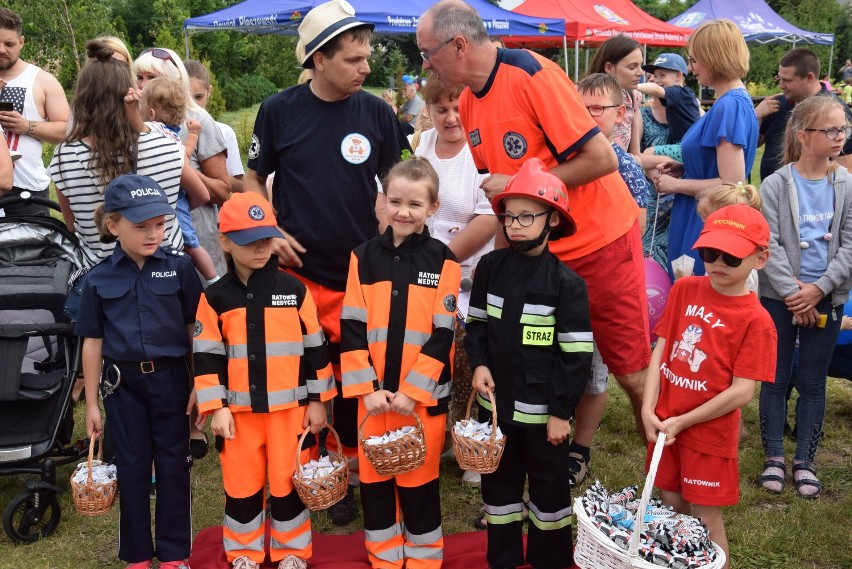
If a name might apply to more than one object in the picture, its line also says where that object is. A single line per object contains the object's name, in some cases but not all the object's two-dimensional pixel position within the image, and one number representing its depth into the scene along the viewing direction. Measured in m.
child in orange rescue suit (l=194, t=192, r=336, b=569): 3.36
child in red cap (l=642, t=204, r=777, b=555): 3.01
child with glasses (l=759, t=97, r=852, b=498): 4.05
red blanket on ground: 3.62
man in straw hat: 3.69
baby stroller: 3.90
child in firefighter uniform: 3.15
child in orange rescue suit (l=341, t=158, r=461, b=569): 3.36
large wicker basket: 2.63
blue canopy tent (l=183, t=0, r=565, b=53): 13.76
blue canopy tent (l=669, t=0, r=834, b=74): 23.88
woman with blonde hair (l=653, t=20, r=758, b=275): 4.36
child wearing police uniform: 3.42
